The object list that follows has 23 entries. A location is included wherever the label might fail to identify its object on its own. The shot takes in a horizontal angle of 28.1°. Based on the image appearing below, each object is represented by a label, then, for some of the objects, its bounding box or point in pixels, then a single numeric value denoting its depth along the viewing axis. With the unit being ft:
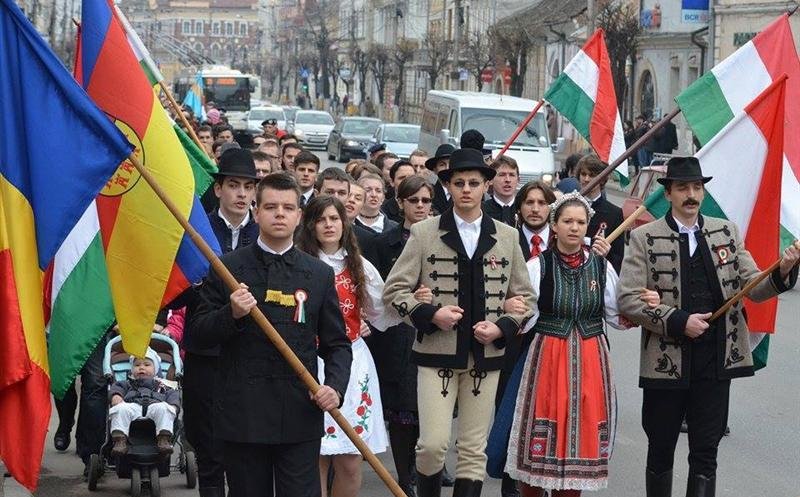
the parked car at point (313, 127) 188.65
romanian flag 21.72
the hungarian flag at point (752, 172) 28.84
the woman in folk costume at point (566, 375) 25.14
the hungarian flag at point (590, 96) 42.78
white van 91.35
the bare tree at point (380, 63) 293.64
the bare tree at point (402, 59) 277.48
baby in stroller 29.12
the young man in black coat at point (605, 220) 34.22
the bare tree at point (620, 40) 145.59
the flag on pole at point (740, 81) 32.76
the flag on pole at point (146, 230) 23.98
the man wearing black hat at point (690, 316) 25.58
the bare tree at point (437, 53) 249.96
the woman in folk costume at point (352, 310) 25.88
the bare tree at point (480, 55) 209.36
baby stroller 29.22
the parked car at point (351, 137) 159.74
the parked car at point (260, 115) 191.21
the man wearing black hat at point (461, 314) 25.05
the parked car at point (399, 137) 134.51
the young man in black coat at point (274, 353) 20.81
